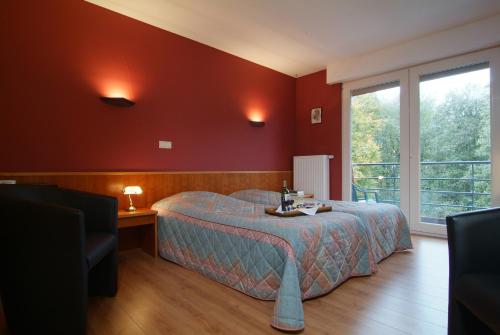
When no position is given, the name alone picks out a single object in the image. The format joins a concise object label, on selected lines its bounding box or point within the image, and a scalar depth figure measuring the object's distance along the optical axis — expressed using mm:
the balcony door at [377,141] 3861
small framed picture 4738
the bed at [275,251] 1684
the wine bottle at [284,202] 2367
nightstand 2598
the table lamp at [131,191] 2763
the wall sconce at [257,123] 4300
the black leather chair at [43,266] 1250
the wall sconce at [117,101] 2859
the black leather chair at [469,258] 1176
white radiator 4445
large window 3295
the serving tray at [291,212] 2217
